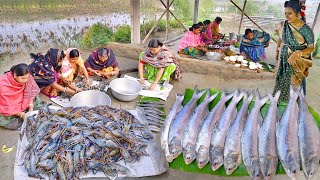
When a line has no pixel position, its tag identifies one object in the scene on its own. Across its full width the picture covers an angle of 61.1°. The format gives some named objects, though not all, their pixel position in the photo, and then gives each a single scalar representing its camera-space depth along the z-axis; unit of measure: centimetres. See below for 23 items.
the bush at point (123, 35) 979
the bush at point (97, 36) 805
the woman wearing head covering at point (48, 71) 456
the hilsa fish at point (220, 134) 255
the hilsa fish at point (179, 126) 271
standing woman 373
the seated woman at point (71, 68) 501
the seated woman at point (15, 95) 383
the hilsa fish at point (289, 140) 235
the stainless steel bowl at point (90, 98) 451
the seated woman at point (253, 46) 706
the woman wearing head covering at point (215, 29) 850
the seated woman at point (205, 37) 804
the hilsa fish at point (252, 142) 244
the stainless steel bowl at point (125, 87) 500
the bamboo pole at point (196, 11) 992
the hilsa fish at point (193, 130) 265
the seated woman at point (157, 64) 550
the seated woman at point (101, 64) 559
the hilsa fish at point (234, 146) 251
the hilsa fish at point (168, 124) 273
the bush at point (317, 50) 809
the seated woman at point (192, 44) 712
